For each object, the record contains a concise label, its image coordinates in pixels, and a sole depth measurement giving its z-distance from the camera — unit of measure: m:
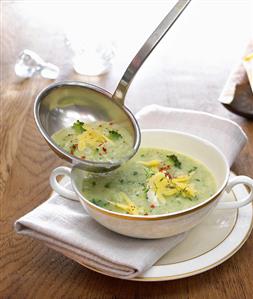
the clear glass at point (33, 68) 0.93
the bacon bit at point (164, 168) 0.68
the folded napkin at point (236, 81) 0.84
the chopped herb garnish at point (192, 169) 0.69
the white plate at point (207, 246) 0.60
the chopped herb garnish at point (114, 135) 0.70
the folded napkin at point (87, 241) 0.60
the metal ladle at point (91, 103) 0.68
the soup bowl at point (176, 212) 0.60
